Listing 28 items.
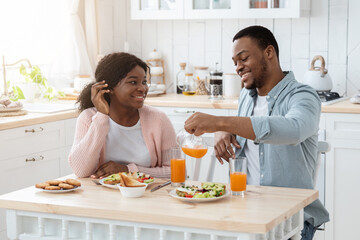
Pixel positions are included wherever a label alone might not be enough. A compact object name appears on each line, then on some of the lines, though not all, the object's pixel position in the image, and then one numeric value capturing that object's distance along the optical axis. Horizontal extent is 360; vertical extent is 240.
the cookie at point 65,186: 2.19
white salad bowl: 2.10
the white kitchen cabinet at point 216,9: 4.04
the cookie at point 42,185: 2.22
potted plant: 4.09
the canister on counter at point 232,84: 4.33
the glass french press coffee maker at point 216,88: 4.22
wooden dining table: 1.83
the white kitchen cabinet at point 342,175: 3.64
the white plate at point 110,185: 2.22
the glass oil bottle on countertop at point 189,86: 4.50
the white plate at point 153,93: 4.38
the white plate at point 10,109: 3.57
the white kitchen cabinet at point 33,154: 3.36
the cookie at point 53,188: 2.18
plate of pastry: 2.18
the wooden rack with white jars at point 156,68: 4.70
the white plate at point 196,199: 2.00
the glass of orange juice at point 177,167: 2.23
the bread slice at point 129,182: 2.13
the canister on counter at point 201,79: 4.52
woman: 2.59
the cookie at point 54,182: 2.23
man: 2.30
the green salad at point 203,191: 2.04
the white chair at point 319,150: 2.47
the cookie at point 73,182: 2.22
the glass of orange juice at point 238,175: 2.06
